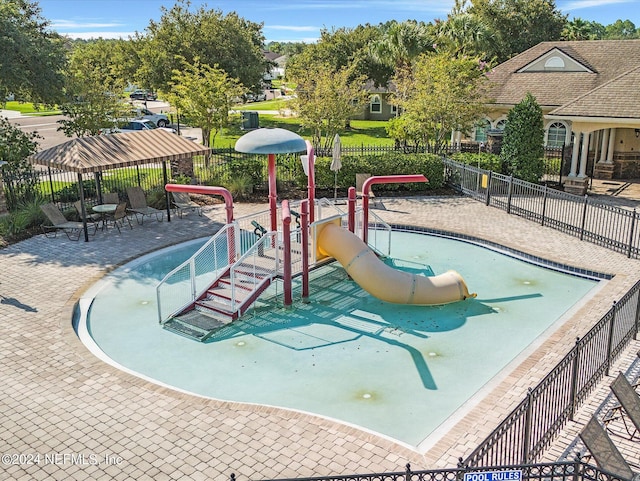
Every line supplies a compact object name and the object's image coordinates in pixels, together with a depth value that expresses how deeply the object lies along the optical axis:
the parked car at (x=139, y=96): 80.95
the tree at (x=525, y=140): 25.23
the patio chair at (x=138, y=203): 20.39
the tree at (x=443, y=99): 26.02
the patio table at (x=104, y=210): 19.62
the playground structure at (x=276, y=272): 13.48
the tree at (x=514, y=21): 51.28
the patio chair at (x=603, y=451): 7.03
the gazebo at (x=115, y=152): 17.53
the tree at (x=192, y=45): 42.31
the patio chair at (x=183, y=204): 21.62
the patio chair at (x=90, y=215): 19.50
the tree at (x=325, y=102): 27.03
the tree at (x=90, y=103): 25.69
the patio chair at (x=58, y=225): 18.55
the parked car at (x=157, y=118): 50.78
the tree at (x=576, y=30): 51.84
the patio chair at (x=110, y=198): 21.00
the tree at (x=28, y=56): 20.22
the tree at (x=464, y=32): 38.75
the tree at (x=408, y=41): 39.69
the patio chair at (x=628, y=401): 7.97
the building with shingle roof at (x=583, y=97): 25.28
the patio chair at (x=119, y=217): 19.42
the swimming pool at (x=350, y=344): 10.35
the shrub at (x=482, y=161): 25.95
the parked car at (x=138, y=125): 44.06
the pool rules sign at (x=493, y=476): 6.23
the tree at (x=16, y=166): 21.06
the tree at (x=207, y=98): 26.34
